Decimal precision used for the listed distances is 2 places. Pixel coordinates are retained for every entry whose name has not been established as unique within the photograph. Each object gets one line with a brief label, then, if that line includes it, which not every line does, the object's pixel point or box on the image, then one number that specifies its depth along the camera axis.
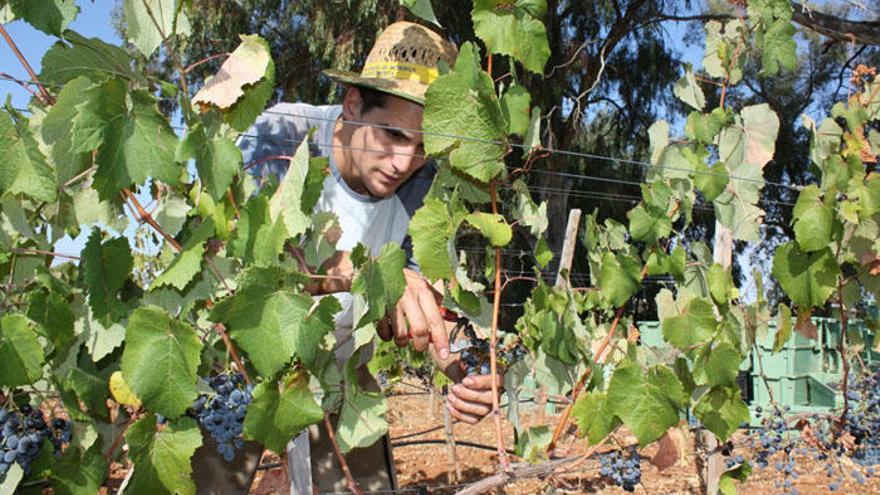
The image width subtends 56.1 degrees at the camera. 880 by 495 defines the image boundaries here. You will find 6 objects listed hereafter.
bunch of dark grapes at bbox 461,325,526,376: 1.62
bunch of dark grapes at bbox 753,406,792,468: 2.77
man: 1.46
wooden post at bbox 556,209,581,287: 4.48
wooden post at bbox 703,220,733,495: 3.52
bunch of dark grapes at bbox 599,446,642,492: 1.94
